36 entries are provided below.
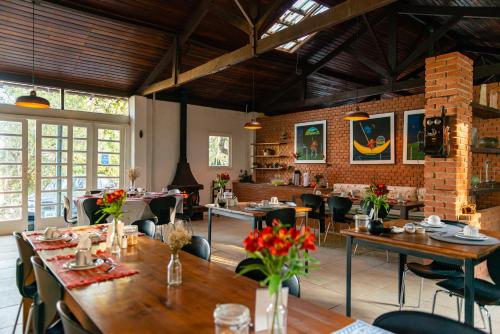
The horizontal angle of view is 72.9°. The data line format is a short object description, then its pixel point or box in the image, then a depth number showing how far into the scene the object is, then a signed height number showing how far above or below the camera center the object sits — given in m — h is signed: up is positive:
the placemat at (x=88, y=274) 1.93 -0.70
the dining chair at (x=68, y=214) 5.73 -0.93
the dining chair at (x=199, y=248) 2.63 -0.70
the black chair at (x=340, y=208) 6.16 -0.83
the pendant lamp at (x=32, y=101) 4.87 +0.85
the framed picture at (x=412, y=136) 7.20 +0.61
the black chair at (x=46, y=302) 1.91 -0.84
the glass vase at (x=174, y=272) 1.92 -0.63
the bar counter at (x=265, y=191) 8.50 -0.78
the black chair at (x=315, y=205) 6.69 -0.86
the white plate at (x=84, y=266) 2.16 -0.69
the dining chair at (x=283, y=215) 4.32 -0.68
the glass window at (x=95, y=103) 7.71 +1.38
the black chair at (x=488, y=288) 2.53 -0.98
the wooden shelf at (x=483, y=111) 4.73 +0.81
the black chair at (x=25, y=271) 2.62 -0.87
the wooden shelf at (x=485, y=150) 4.71 +0.22
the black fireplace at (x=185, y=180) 8.80 -0.50
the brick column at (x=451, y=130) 4.34 +0.46
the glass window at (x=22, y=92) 6.88 +1.43
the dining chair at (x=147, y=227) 3.51 -0.71
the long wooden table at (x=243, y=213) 4.34 -0.69
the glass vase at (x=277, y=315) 1.17 -0.54
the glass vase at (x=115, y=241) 2.61 -0.63
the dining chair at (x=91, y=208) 5.06 -0.72
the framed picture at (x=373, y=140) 7.70 +0.56
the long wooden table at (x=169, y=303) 1.43 -0.70
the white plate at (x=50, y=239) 2.93 -0.69
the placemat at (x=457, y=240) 2.64 -0.61
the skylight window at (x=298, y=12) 7.29 +3.33
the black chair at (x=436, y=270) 3.03 -0.99
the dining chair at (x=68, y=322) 1.26 -0.62
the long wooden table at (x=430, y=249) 2.42 -0.66
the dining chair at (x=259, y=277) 1.90 -0.71
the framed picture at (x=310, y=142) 9.05 +0.57
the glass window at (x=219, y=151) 10.12 +0.33
